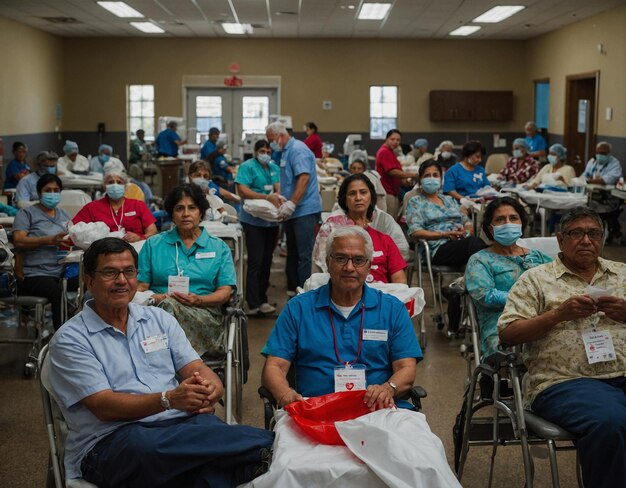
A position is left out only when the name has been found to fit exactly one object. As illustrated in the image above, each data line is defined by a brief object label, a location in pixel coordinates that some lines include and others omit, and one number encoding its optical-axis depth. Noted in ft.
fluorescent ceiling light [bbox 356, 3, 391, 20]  42.45
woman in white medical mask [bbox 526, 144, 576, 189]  32.19
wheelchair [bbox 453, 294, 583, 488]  9.27
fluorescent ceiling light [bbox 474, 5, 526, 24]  42.55
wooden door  47.98
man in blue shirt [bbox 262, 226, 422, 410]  9.55
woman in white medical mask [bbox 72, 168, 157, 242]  18.42
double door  60.08
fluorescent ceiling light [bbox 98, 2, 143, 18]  42.07
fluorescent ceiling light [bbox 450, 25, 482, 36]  51.42
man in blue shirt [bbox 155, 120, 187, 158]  49.42
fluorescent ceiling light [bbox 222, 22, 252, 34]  50.85
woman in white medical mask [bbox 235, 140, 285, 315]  21.77
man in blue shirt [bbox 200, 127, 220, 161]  45.80
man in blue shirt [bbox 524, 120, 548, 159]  47.29
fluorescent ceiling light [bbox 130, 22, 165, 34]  50.76
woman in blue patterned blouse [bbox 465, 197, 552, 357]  12.12
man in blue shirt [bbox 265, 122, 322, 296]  22.00
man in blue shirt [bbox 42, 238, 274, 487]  8.05
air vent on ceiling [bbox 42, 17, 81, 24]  48.14
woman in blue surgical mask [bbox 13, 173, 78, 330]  17.66
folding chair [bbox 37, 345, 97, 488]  8.36
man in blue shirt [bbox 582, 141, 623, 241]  35.12
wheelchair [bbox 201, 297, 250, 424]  12.59
